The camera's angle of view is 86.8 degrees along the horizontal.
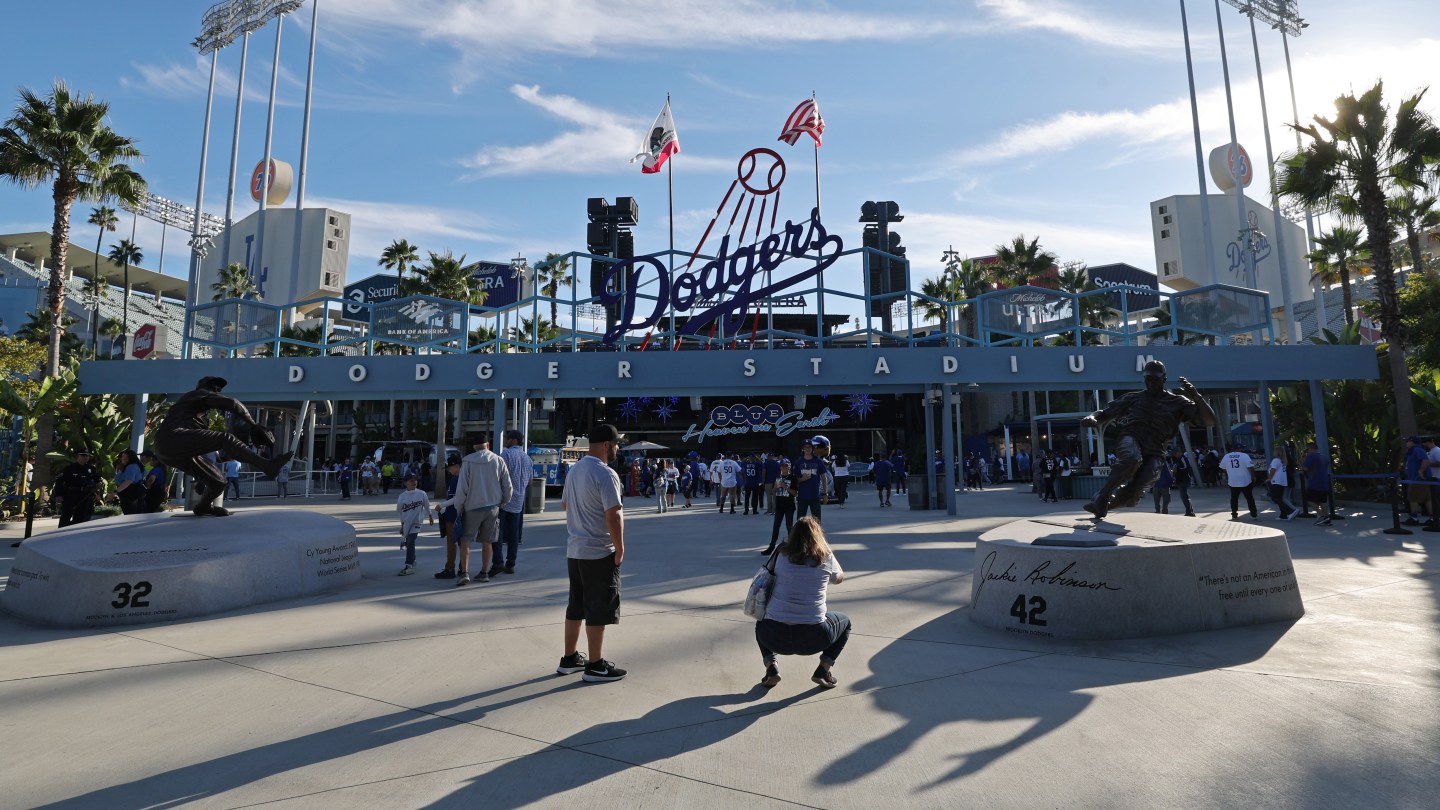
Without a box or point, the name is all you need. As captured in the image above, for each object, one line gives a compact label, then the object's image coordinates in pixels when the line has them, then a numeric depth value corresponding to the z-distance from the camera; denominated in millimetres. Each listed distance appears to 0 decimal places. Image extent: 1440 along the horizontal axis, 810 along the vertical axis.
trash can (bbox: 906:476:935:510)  20781
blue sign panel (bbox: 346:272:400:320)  62869
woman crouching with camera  4914
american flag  26844
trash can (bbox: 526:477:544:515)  20297
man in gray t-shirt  5102
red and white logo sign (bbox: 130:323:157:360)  41288
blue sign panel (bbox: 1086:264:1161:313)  65812
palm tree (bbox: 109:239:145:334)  59875
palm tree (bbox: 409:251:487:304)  42469
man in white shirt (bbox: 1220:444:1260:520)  15109
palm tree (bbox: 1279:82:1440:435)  17641
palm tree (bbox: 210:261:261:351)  46625
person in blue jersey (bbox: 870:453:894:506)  22688
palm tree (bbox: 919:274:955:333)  47125
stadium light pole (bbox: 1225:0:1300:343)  34262
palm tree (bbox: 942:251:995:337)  44375
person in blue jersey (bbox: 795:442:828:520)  11664
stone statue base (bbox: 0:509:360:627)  7102
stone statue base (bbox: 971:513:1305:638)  6125
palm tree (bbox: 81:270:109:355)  50688
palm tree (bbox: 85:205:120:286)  53250
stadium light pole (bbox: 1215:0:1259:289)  36281
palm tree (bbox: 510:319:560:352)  51459
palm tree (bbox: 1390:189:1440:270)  25812
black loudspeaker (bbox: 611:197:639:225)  53938
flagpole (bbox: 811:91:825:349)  19195
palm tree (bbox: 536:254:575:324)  54825
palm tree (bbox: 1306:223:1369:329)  34188
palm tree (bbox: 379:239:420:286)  47250
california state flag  30125
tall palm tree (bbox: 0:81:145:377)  21312
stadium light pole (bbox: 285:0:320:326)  38938
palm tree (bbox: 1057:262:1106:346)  42188
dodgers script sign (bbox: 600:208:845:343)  20000
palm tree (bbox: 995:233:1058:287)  41062
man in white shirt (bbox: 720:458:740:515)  20109
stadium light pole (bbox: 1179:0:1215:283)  34812
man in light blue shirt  9797
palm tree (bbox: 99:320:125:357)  58438
